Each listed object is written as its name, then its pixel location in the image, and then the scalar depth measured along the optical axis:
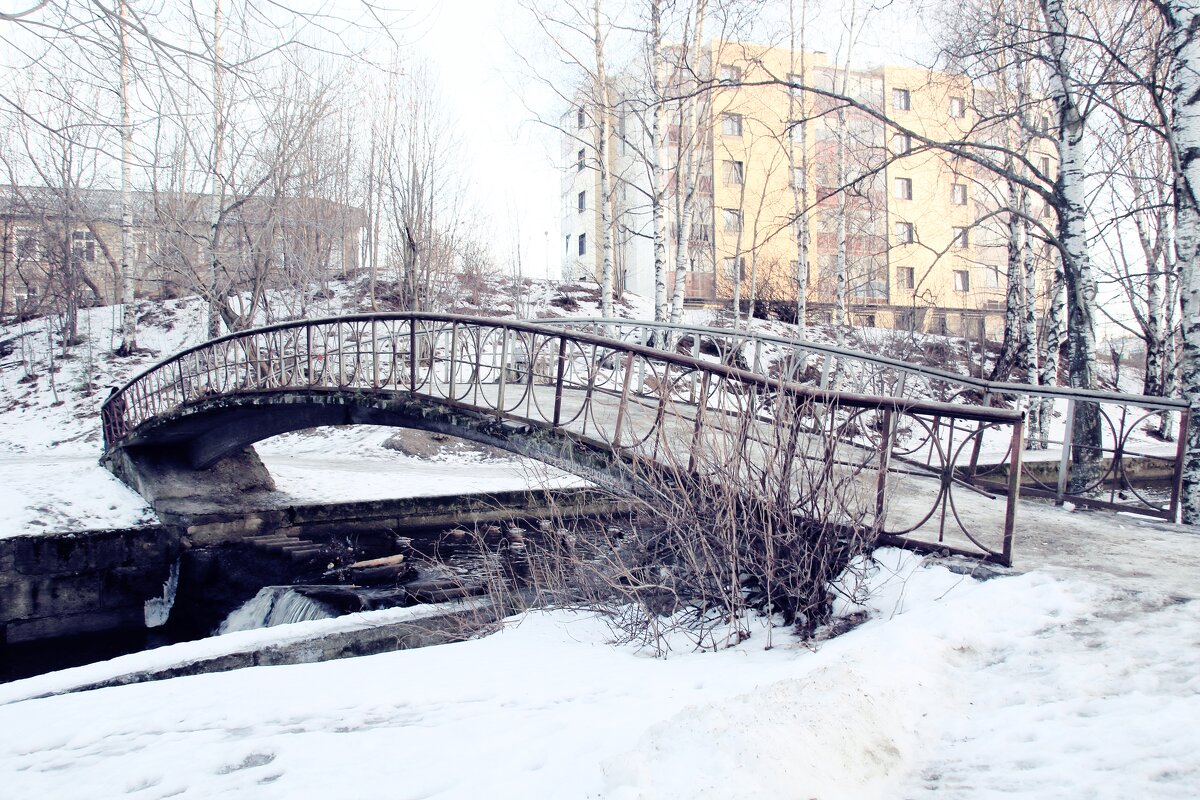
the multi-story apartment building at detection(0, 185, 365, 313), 18.50
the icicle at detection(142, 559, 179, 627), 10.09
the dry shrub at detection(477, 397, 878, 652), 4.75
